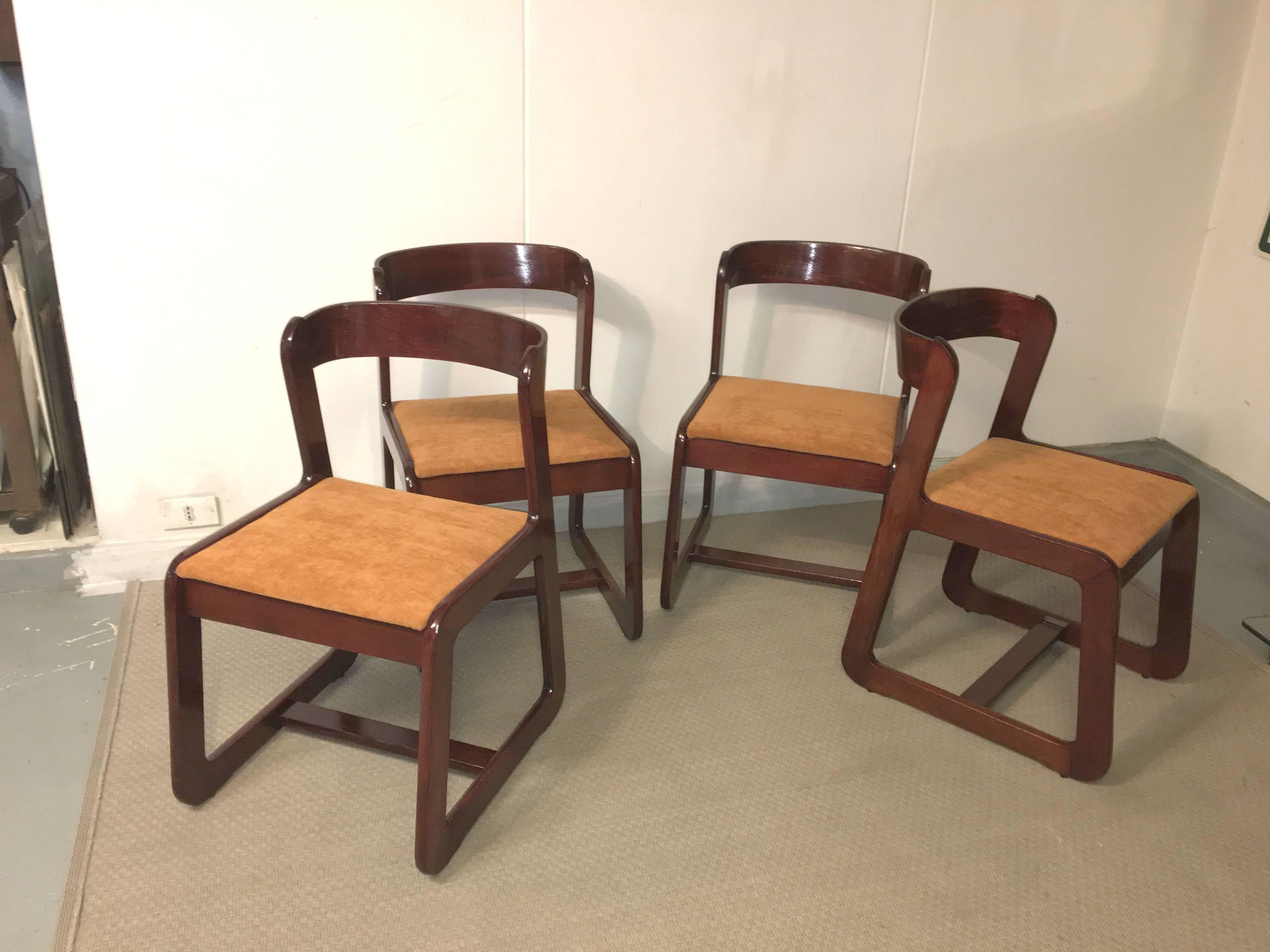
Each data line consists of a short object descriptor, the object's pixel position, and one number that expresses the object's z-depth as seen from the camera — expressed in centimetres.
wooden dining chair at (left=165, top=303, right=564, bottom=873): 140
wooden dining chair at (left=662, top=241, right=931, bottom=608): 204
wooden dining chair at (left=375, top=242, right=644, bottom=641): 188
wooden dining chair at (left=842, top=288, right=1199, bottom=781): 168
